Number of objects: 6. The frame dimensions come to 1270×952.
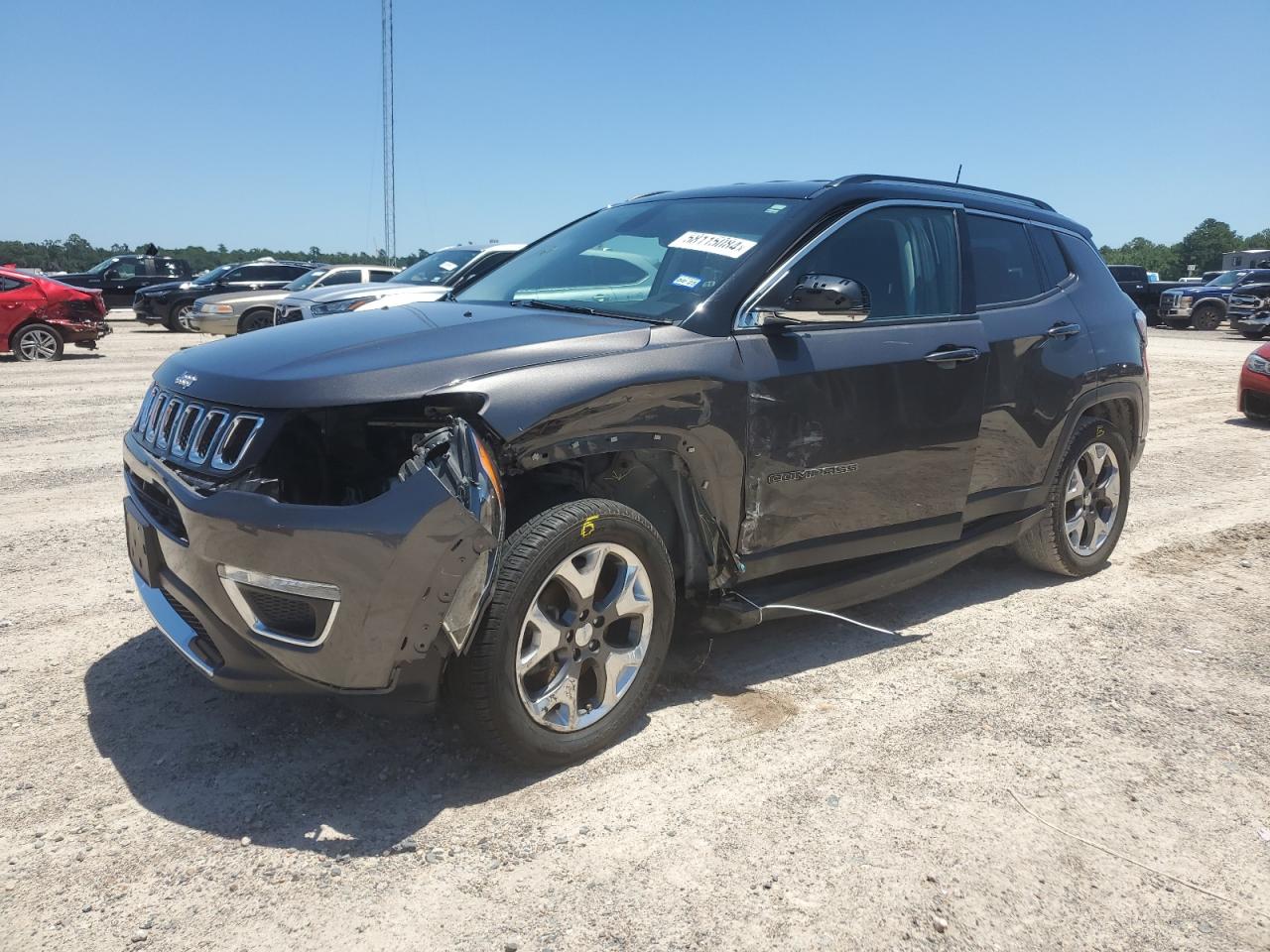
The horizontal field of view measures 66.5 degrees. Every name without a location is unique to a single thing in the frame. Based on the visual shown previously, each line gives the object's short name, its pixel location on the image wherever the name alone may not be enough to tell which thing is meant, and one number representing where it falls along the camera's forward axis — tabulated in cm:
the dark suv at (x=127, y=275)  2631
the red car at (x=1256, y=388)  1051
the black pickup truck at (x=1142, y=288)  2994
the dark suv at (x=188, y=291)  2284
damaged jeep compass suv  270
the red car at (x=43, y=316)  1484
